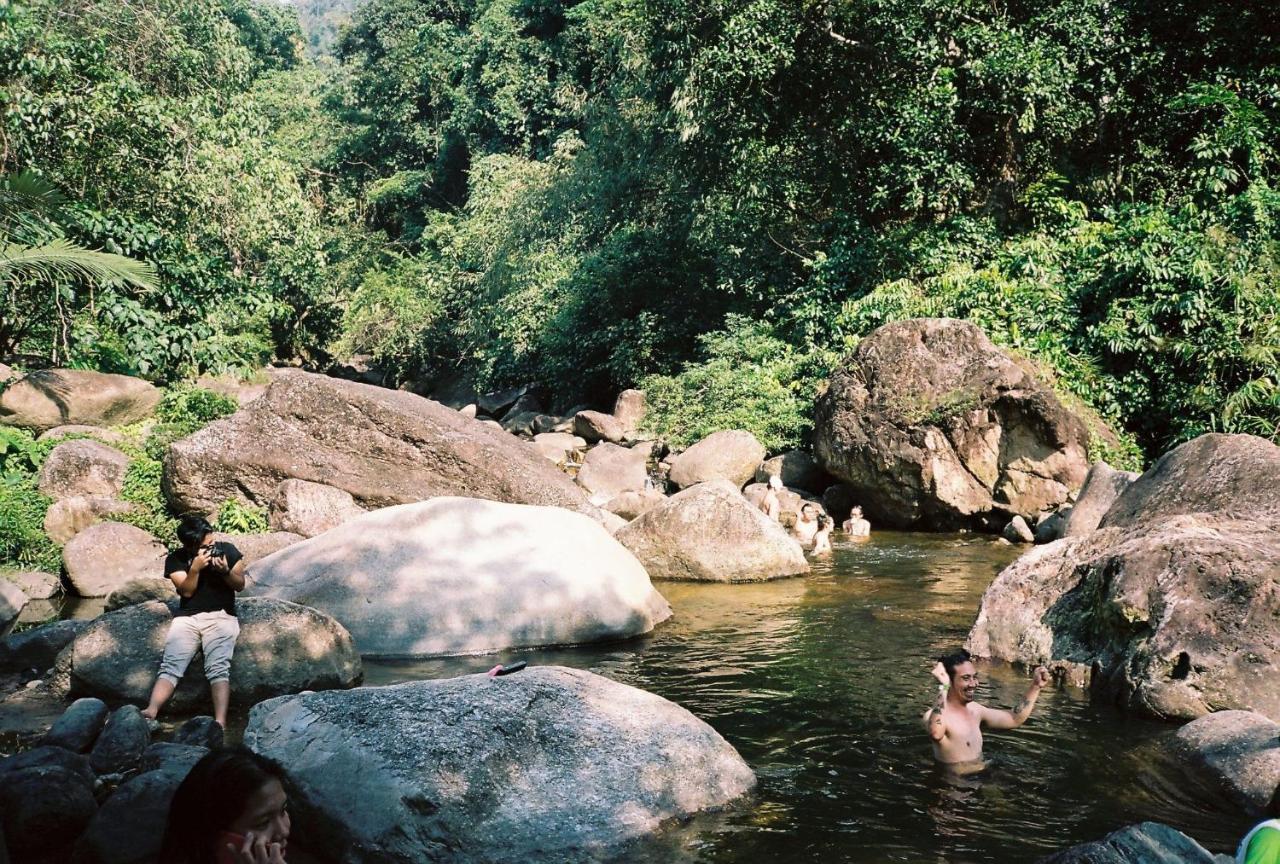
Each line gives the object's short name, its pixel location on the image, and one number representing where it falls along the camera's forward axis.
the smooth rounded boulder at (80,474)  14.71
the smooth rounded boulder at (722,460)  19.84
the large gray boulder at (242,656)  8.07
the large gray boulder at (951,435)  16.70
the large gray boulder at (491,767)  5.52
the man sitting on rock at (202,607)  7.71
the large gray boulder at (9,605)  10.30
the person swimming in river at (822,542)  15.21
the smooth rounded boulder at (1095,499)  12.43
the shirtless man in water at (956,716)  6.94
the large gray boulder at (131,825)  5.20
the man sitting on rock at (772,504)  17.97
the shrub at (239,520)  13.90
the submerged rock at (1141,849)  3.98
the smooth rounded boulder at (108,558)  12.88
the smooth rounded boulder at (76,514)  13.88
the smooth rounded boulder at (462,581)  9.73
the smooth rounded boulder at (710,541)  13.05
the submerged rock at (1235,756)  6.06
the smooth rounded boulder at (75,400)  16.25
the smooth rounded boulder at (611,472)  20.78
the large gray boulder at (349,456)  13.95
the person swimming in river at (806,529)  15.93
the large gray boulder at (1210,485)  8.98
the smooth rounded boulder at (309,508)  13.56
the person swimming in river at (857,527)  16.80
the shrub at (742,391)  20.98
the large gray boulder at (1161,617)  7.34
